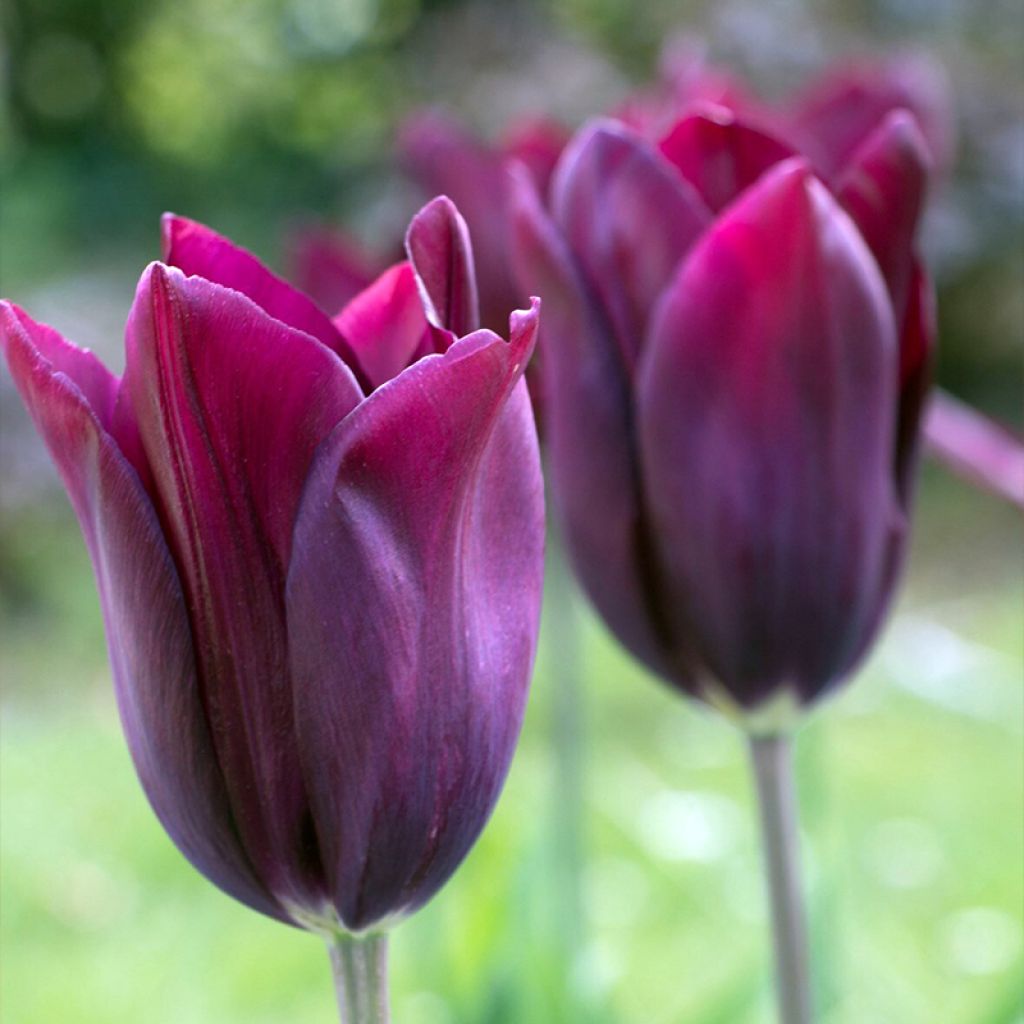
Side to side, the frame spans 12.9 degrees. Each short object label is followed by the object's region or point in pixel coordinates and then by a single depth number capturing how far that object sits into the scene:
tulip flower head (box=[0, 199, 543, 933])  0.39
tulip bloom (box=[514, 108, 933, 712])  0.45
